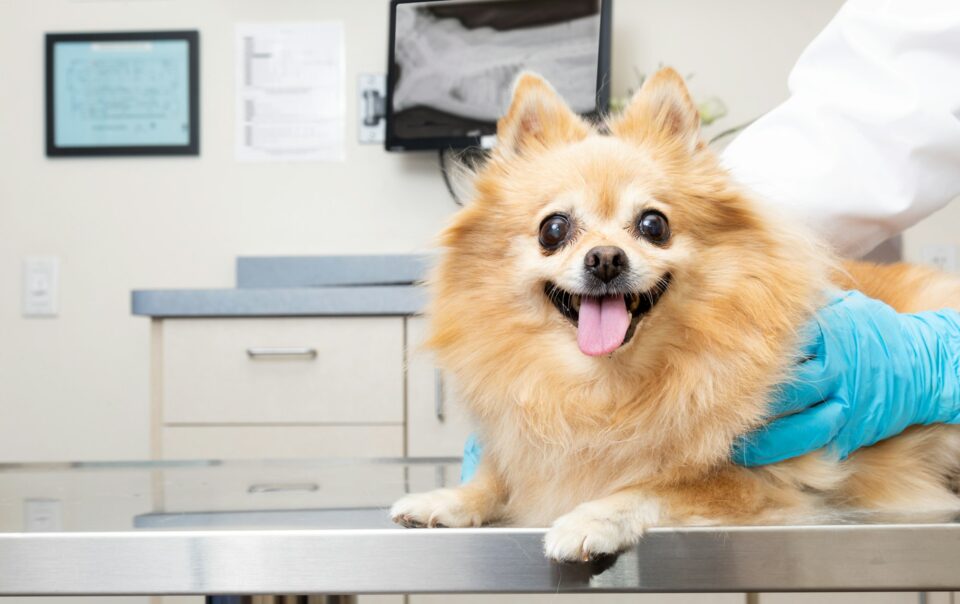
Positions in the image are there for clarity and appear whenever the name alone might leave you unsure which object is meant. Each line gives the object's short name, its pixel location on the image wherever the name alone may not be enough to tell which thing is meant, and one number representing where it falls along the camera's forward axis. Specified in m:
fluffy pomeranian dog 1.01
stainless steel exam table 0.79
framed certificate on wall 3.22
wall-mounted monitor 3.07
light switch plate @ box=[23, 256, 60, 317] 3.23
